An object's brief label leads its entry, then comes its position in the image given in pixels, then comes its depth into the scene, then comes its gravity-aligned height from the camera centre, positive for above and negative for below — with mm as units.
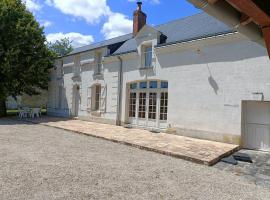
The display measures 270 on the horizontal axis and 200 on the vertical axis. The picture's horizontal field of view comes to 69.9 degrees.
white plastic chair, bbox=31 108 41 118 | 14910 -877
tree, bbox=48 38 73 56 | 42538 +12197
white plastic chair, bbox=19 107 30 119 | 14910 -896
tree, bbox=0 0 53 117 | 13768 +3665
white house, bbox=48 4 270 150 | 7224 +1053
